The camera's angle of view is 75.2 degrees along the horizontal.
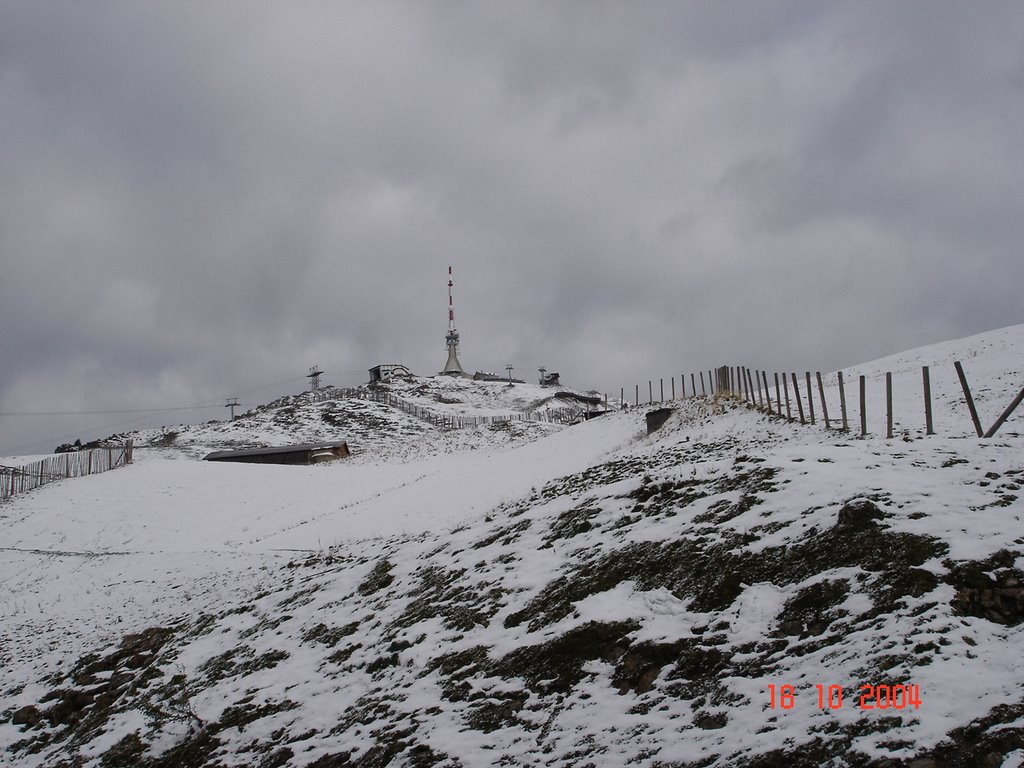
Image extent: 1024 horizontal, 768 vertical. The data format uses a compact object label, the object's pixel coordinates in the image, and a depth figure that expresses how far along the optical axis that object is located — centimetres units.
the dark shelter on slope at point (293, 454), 5569
